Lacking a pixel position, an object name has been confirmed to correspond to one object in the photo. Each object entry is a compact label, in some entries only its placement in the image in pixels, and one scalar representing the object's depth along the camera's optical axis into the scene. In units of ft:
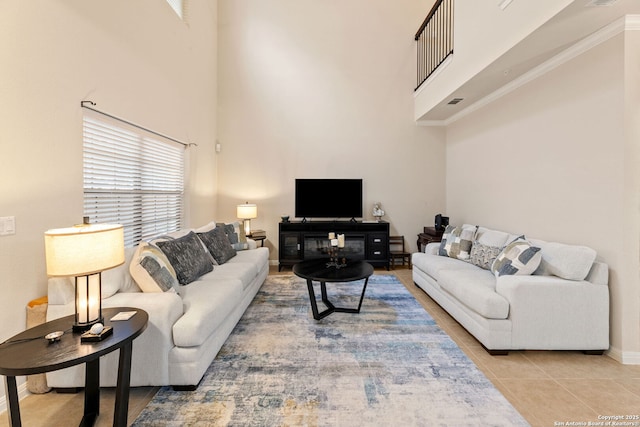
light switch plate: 5.94
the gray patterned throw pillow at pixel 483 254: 10.90
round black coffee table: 9.91
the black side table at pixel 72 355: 4.17
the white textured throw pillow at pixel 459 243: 12.50
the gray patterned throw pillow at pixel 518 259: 8.80
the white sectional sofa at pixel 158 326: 6.37
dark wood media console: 17.17
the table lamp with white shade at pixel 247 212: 16.70
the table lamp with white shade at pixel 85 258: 4.87
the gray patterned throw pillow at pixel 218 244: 11.82
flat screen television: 17.98
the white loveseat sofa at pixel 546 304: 7.88
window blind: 8.68
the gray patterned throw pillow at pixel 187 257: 8.96
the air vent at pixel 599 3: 6.73
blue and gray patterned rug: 5.73
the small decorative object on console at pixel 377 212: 18.13
